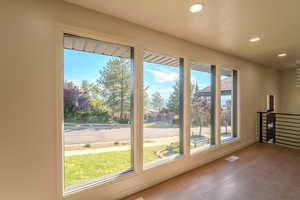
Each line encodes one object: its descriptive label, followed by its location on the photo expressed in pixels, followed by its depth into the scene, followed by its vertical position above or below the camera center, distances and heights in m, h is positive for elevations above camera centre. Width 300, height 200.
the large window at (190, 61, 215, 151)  3.19 -0.06
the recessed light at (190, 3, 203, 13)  1.83 +1.15
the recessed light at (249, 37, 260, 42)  2.91 +1.21
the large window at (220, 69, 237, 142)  3.95 -0.06
